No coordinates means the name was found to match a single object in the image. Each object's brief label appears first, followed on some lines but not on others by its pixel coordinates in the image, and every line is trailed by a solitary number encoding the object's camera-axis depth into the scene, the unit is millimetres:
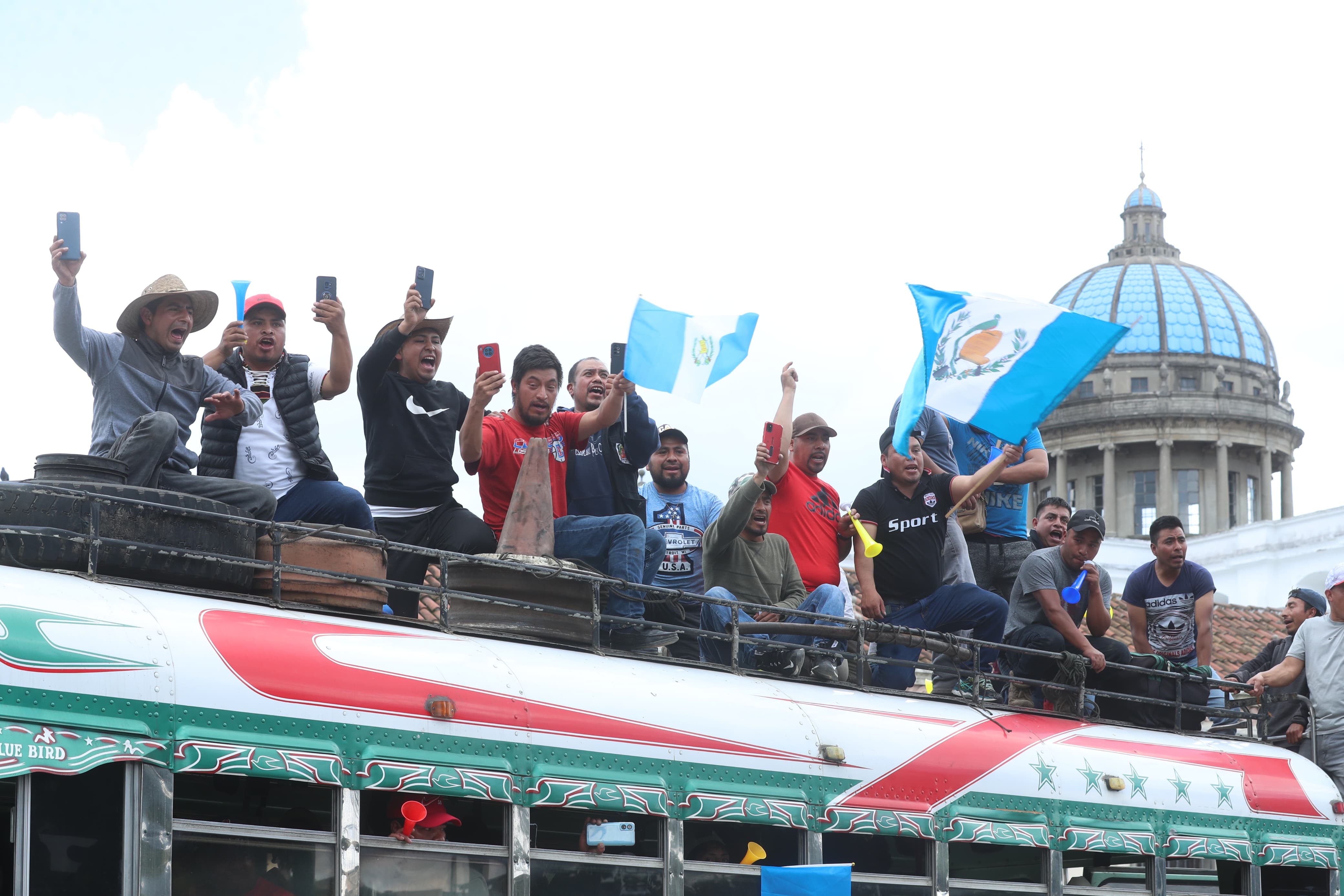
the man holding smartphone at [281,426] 16375
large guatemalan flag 21719
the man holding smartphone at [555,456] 16672
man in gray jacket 14211
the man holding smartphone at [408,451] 16984
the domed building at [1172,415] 149625
